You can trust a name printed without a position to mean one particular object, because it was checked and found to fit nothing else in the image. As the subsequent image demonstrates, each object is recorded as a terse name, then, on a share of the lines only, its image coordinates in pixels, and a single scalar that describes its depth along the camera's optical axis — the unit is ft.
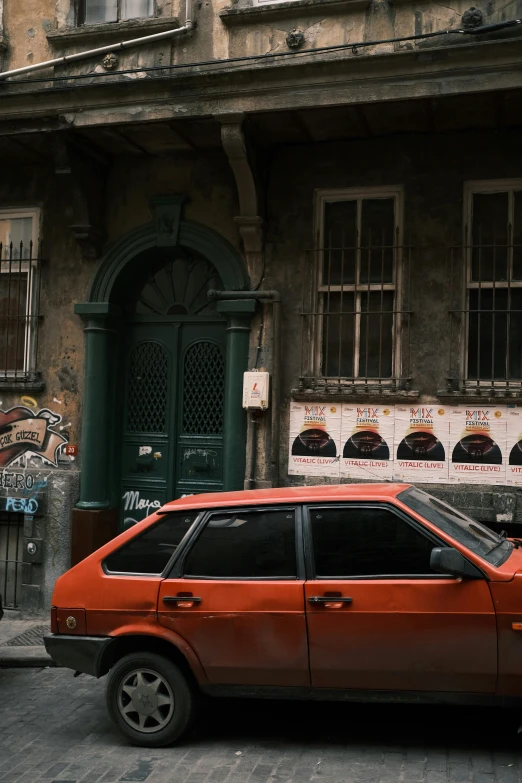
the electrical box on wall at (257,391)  28.99
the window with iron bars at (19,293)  32.58
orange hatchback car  16.06
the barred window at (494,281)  27.81
